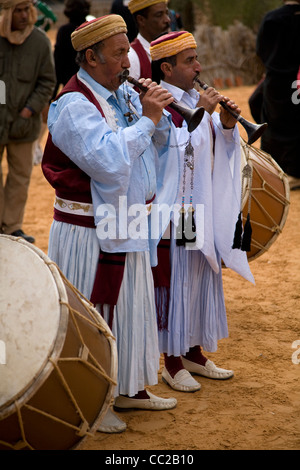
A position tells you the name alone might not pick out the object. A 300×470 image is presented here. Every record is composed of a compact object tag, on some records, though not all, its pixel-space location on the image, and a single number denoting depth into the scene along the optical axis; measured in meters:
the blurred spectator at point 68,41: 14.72
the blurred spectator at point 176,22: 15.69
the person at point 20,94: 11.94
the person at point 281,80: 15.16
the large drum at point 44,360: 4.99
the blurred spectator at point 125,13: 14.99
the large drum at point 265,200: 8.69
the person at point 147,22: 9.90
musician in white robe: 7.27
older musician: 6.00
